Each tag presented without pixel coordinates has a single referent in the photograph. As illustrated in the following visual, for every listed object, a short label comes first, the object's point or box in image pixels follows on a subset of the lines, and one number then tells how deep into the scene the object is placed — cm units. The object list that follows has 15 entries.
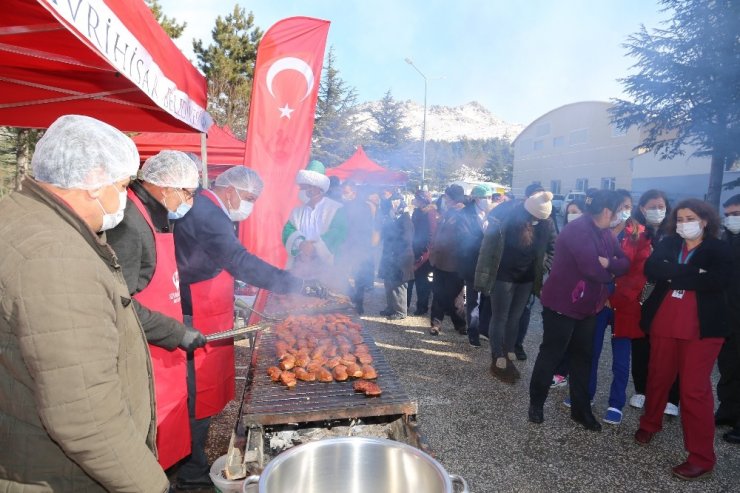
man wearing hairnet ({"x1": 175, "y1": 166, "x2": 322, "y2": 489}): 312
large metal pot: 173
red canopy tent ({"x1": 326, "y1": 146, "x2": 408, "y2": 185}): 1522
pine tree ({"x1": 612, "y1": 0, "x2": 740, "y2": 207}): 1562
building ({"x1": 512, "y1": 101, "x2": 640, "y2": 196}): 3283
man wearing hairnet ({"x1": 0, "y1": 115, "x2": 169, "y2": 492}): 124
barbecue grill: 233
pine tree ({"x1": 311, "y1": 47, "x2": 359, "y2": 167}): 3884
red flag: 586
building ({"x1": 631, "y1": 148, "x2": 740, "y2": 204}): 2255
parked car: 2672
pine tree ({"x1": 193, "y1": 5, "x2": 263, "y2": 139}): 2081
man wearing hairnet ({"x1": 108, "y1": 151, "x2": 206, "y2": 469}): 237
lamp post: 3019
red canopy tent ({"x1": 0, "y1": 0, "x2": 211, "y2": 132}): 256
